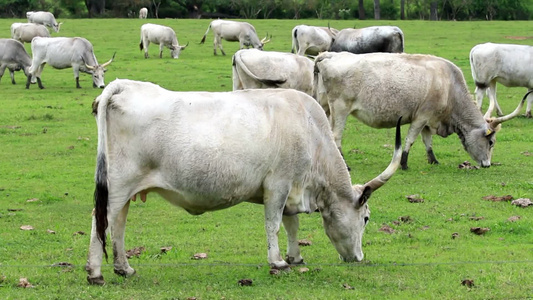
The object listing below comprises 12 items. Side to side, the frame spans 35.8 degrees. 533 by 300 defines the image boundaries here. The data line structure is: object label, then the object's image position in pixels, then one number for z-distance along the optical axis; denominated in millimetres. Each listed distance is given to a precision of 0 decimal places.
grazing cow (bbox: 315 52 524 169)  14500
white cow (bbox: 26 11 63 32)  48094
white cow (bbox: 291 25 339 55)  31469
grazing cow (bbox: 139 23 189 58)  36719
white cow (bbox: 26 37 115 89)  28953
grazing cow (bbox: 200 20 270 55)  38156
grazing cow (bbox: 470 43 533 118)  20719
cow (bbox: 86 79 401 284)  7914
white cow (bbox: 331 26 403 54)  27281
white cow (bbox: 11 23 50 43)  39500
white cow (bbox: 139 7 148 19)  63188
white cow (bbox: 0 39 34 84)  29062
